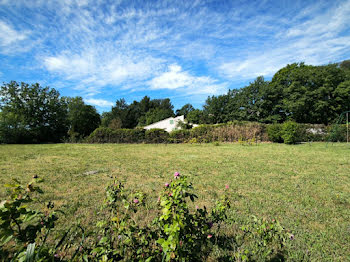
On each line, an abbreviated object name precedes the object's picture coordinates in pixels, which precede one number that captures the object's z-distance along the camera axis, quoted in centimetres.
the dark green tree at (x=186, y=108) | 5405
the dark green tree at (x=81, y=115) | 2775
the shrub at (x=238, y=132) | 1403
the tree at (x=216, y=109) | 3466
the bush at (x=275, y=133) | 1309
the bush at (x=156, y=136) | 1514
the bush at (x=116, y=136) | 1535
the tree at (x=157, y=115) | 4630
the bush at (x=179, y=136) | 1504
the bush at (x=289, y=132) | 1191
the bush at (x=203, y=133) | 1482
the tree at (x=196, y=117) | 3586
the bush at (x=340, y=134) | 1296
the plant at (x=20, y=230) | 74
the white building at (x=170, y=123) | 2880
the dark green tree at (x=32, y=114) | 1742
